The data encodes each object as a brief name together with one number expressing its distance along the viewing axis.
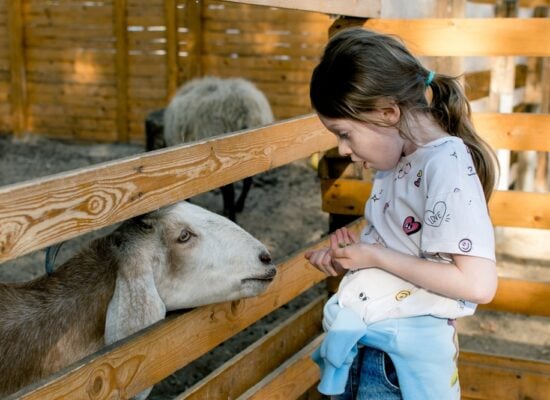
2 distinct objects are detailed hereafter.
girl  1.96
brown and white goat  2.41
